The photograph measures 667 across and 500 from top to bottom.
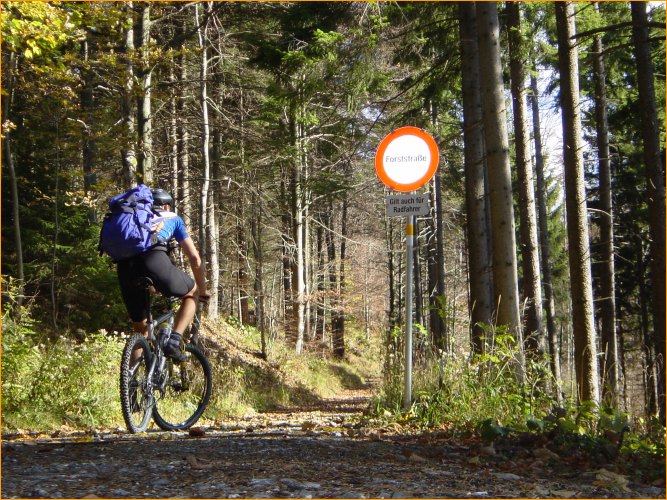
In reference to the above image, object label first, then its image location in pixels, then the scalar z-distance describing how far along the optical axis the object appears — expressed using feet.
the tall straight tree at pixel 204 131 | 61.52
